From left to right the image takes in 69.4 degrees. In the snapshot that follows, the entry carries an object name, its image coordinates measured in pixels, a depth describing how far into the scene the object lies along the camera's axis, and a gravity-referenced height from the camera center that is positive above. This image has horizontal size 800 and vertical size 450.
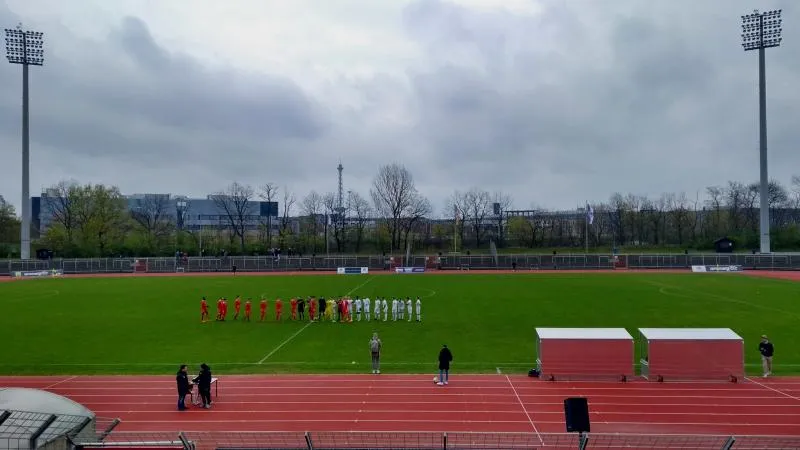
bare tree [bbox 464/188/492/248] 105.81 +3.40
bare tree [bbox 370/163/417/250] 94.56 +6.05
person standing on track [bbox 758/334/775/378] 18.48 -3.83
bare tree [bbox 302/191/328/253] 96.25 +2.62
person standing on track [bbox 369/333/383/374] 18.80 -3.82
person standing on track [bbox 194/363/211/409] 15.42 -3.90
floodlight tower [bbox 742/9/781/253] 60.25 +20.01
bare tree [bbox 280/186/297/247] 90.71 +2.27
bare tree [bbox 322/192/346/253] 96.99 +2.59
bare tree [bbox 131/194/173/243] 97.44 +3.91
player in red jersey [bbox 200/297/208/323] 29.30 -3.97
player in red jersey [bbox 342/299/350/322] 29.73 -4.01
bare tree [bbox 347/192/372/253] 99.00 +4.26
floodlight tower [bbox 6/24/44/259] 64.48 +20.32
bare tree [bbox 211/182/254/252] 97.38 +5.68
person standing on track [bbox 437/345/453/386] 17.31 -3.73
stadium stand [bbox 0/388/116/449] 7.43 -2.63
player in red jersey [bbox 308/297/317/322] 30.12 -3.83
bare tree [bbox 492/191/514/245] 105.69 +1.46
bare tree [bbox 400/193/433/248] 93.56 +3.24
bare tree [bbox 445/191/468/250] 102.49 +2.90
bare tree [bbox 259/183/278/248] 97.81 +6.54
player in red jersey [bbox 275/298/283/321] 29.86 -3.80
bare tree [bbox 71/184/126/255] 84.31 +3.61
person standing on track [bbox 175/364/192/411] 15.28 -3.97
